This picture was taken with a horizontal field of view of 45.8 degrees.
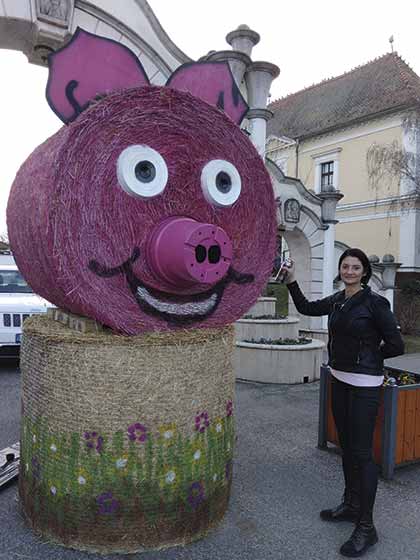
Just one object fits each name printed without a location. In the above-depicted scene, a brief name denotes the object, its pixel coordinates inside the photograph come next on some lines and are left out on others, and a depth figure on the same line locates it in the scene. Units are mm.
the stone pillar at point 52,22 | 6367
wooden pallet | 2543
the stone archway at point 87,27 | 6367
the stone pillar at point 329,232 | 9875
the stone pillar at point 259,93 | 7940
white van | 6777
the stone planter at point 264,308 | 8328
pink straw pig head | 2357
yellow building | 15914
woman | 2674
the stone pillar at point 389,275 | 11531
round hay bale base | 2424
